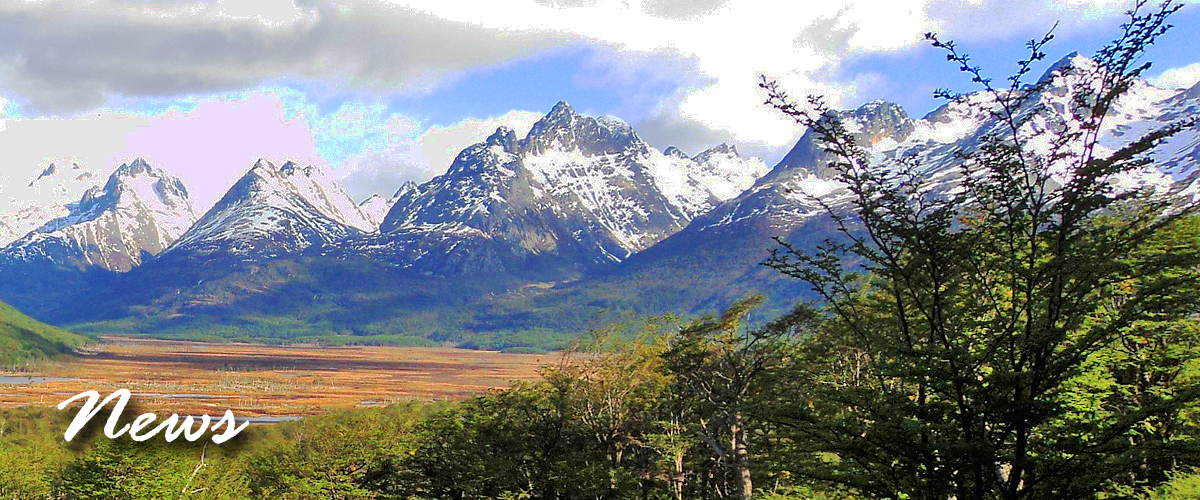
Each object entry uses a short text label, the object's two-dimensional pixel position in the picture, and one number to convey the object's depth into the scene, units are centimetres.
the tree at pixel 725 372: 3759
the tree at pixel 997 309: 1516
